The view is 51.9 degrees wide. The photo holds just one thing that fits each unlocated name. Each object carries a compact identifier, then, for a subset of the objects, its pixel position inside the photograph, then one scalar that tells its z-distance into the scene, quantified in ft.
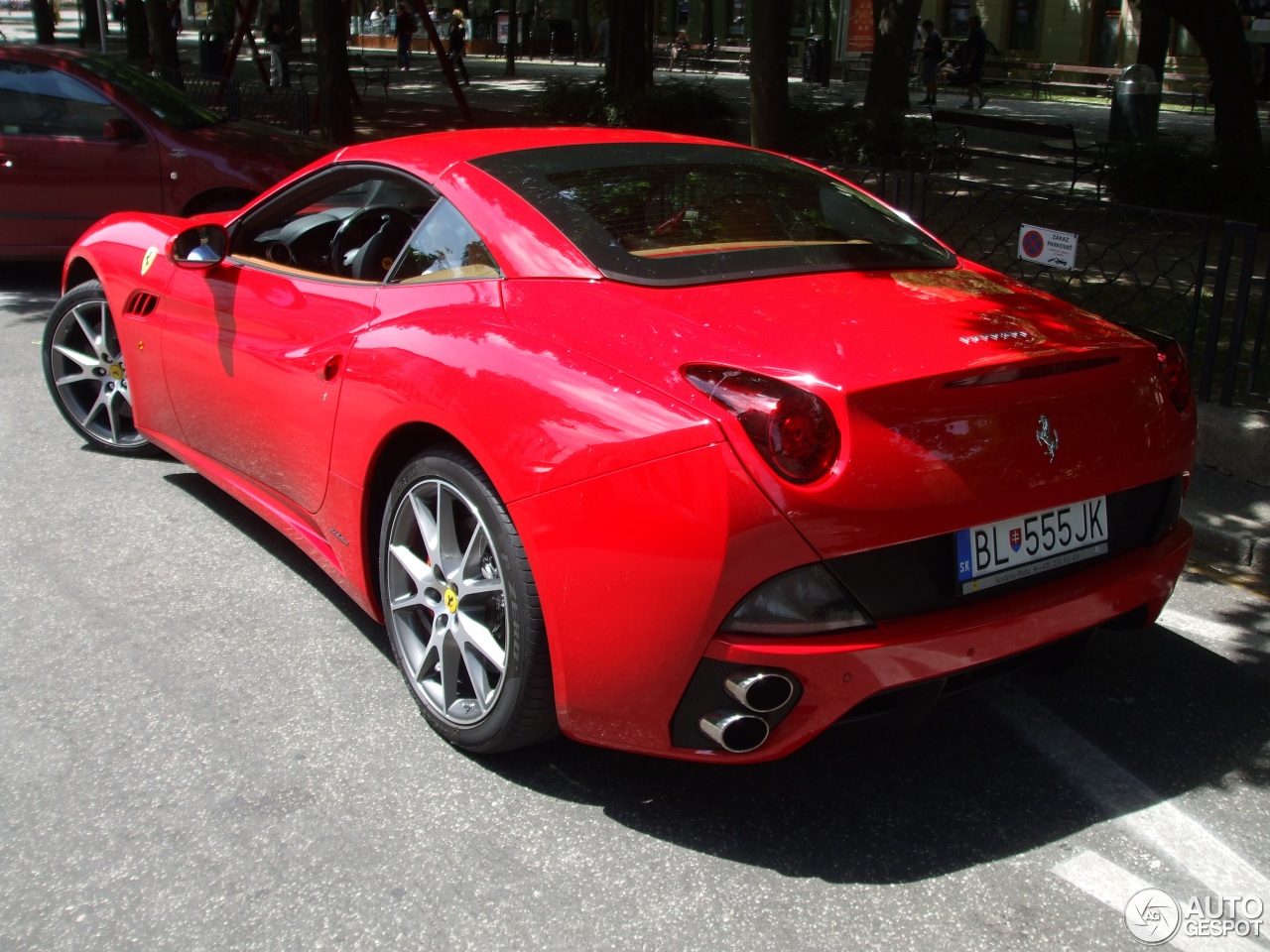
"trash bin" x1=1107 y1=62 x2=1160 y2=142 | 53.72
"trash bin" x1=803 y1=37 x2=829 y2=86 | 111.14
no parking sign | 19.58
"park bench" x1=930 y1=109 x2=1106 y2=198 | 43.96
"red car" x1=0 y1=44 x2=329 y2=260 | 30.27
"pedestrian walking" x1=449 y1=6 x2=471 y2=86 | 114.42
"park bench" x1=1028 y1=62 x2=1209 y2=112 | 108.24
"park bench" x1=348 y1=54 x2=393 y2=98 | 90.26
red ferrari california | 9.00
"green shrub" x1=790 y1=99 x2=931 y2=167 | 49.01
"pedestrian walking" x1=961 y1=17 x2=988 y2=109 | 98.89
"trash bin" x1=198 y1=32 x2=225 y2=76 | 89.45
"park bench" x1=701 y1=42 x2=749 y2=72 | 127.85
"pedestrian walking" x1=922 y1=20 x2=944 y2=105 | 98.63
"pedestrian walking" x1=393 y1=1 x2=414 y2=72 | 114.42
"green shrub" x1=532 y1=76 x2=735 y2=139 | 60.44
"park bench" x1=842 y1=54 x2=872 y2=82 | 122.93
